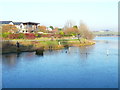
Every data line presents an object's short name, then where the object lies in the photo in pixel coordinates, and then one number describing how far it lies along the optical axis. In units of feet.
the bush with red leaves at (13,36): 103.80
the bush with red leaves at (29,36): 109.95
